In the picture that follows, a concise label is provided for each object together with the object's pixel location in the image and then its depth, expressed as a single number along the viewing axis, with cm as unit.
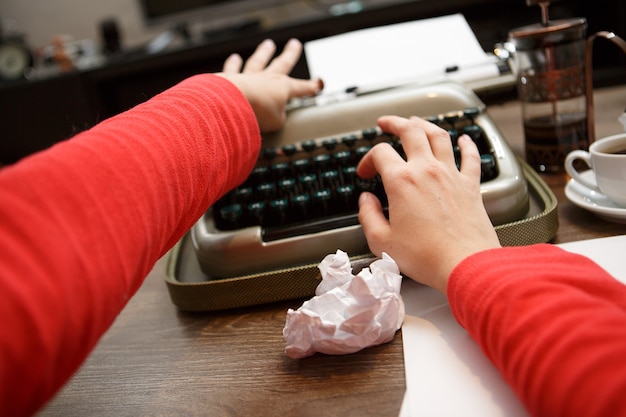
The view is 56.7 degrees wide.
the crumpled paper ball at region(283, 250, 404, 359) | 52
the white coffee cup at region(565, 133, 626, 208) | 65
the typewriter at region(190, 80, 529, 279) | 68
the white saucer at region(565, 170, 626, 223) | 66
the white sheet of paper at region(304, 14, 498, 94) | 100
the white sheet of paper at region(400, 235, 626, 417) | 44
